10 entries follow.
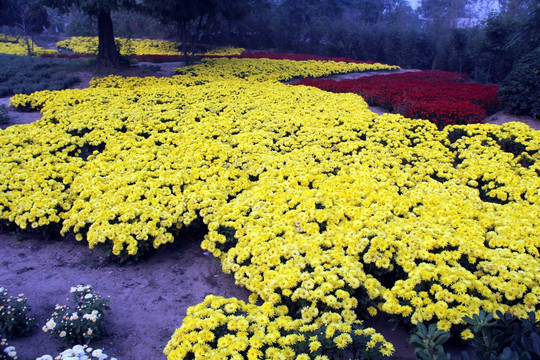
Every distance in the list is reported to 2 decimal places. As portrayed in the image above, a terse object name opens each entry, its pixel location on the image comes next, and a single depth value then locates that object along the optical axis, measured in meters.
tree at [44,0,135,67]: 11.88
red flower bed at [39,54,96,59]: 22.79
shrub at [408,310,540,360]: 2.11
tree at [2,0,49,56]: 28.05
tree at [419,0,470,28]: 50.35
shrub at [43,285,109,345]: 3.29
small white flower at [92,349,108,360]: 2.65
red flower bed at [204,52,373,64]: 23.38
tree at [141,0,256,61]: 14.30
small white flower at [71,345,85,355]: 2.65
